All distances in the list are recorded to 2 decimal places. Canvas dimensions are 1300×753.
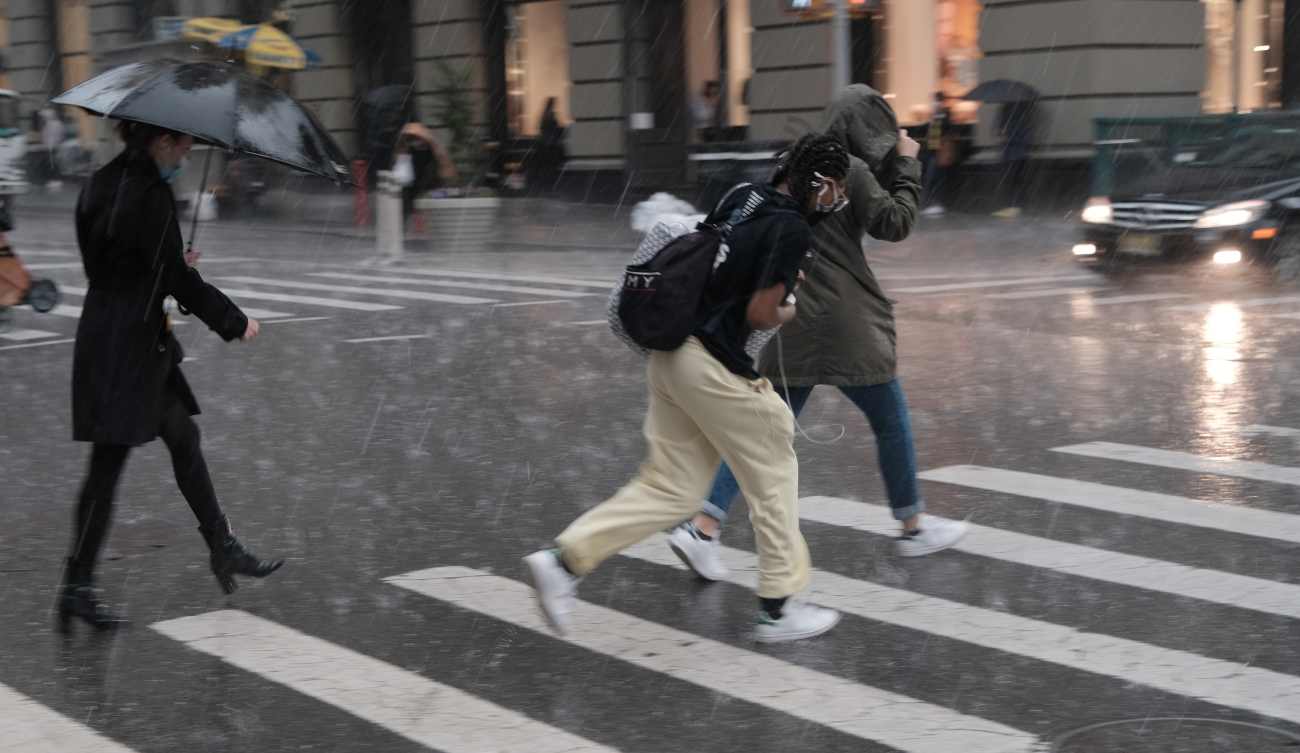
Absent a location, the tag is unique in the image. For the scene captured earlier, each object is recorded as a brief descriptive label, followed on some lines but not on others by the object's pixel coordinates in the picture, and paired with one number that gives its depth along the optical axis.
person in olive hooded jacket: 5.96
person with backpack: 5.02
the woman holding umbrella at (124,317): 5.35
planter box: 22.84
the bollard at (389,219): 21.31
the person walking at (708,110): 28.41
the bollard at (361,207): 27.58
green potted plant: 22.86
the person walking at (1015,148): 23.56
